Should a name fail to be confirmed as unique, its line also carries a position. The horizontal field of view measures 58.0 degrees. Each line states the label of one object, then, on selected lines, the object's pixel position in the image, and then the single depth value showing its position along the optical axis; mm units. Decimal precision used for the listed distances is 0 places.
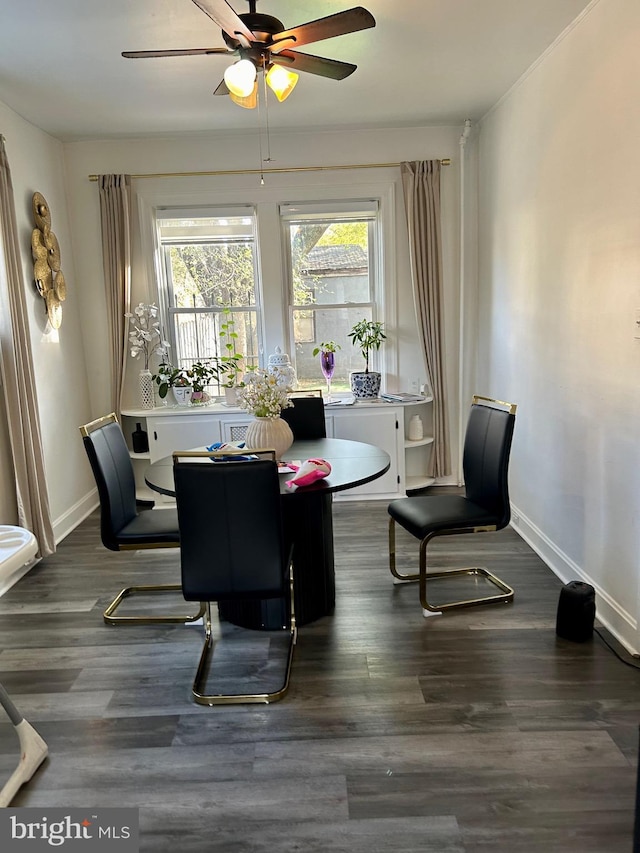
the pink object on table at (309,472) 2385
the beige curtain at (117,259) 4324
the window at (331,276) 4570
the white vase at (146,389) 4504
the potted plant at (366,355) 4504
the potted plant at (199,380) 4512
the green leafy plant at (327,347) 4602
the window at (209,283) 4555
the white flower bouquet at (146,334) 4434
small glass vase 4574
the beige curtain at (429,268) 4332
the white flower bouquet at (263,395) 2670
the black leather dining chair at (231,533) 2047
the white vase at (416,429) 4590
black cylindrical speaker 2426
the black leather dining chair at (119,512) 2676
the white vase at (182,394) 4531
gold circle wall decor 3732
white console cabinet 4367
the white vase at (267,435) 2717
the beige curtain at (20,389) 3258
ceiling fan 2066
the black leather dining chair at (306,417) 3402
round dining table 2621
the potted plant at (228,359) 4598
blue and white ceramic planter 4504
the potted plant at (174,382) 4480
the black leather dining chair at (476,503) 2729
